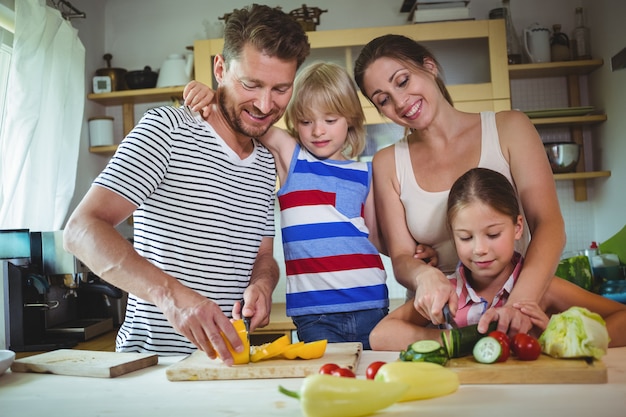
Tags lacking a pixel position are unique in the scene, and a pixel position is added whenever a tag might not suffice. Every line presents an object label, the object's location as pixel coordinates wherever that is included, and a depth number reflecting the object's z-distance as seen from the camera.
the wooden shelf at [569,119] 3.55
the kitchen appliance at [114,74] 3.86
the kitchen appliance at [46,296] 2.38
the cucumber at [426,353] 1.10
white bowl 1.28
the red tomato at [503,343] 1.11
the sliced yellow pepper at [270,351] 1.22
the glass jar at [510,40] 3.72
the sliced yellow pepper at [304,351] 1.21
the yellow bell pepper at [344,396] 0.87
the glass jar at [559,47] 3.73
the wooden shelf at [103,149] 3.76
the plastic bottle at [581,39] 3.73
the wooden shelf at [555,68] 3.63
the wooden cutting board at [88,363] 1.24
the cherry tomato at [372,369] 1.03
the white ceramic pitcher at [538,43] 3.71
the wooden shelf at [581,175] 3.56
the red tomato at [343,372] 1.00
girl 1.50
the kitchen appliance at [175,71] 3.76
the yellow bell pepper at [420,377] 0.95
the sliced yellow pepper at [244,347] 1.21
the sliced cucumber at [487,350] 1.11
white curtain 2.82
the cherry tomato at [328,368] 1.02
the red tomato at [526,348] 1.12
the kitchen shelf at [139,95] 3.75
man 1.50
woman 1.64
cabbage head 1.10
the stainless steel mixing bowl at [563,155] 3.53
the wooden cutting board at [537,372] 1.05
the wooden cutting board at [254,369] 1.16
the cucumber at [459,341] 1.16
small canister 3.82
